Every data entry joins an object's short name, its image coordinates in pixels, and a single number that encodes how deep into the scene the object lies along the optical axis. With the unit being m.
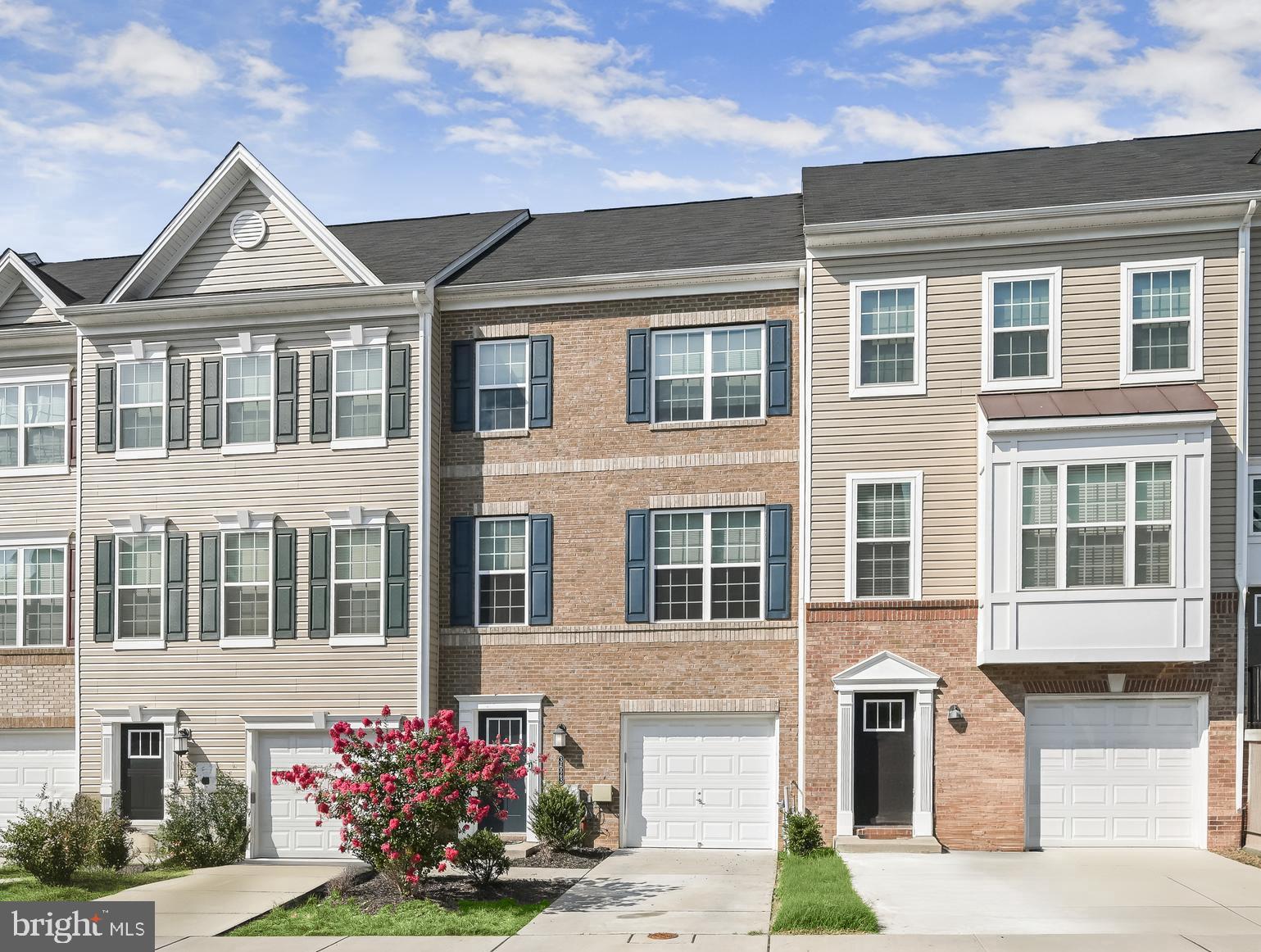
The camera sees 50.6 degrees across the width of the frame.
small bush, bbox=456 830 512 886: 16.78
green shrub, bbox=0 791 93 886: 18.23
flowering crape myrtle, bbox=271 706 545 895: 15.93
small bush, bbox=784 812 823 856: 18.86
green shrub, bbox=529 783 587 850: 19.91
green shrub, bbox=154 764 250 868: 20.45
